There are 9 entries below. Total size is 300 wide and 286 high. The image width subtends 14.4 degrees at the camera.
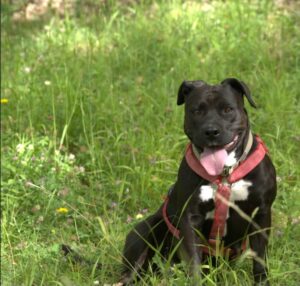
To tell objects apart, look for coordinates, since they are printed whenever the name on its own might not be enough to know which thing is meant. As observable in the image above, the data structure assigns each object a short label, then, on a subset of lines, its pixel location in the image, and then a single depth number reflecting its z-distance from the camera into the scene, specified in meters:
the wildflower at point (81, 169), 8.40
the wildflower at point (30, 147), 8.48
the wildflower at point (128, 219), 7.47
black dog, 5.77
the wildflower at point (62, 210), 7.69
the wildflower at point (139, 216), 7.55
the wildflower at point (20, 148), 8.47
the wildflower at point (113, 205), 7.57
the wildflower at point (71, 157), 8.48
